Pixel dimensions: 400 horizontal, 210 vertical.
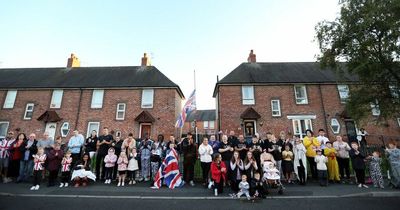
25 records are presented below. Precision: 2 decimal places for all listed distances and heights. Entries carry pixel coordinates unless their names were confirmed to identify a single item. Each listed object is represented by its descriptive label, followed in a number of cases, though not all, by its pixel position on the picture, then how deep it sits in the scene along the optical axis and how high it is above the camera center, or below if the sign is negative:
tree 13.14 +7.15
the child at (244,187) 6.74 -0.95
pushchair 7.31 -0.65
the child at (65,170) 8.18 -0.53
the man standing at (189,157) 8.44 -0.02
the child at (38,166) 7.82 -0.37
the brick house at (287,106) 18.88 +4.63
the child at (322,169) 8.07 -0.45
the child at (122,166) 8.34 -0.38
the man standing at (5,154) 8.95 +0.08
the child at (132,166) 8.52 -0.38
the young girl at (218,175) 7.14 -0.61
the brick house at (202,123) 41.31 +6.64
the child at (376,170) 7.76 -0.46
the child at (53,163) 8.14 -0.27
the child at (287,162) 8.38 -0.20
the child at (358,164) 8.00 -0.26
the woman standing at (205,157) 8.20 -0.01
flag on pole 11.84 +2.79
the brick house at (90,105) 19.61 +4.82
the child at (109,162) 8.53 -0.23
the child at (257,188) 6.72 -0.98
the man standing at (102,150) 8.84 +0.25
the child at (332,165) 8.55 -0.31
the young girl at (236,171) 7.34 -0.48
